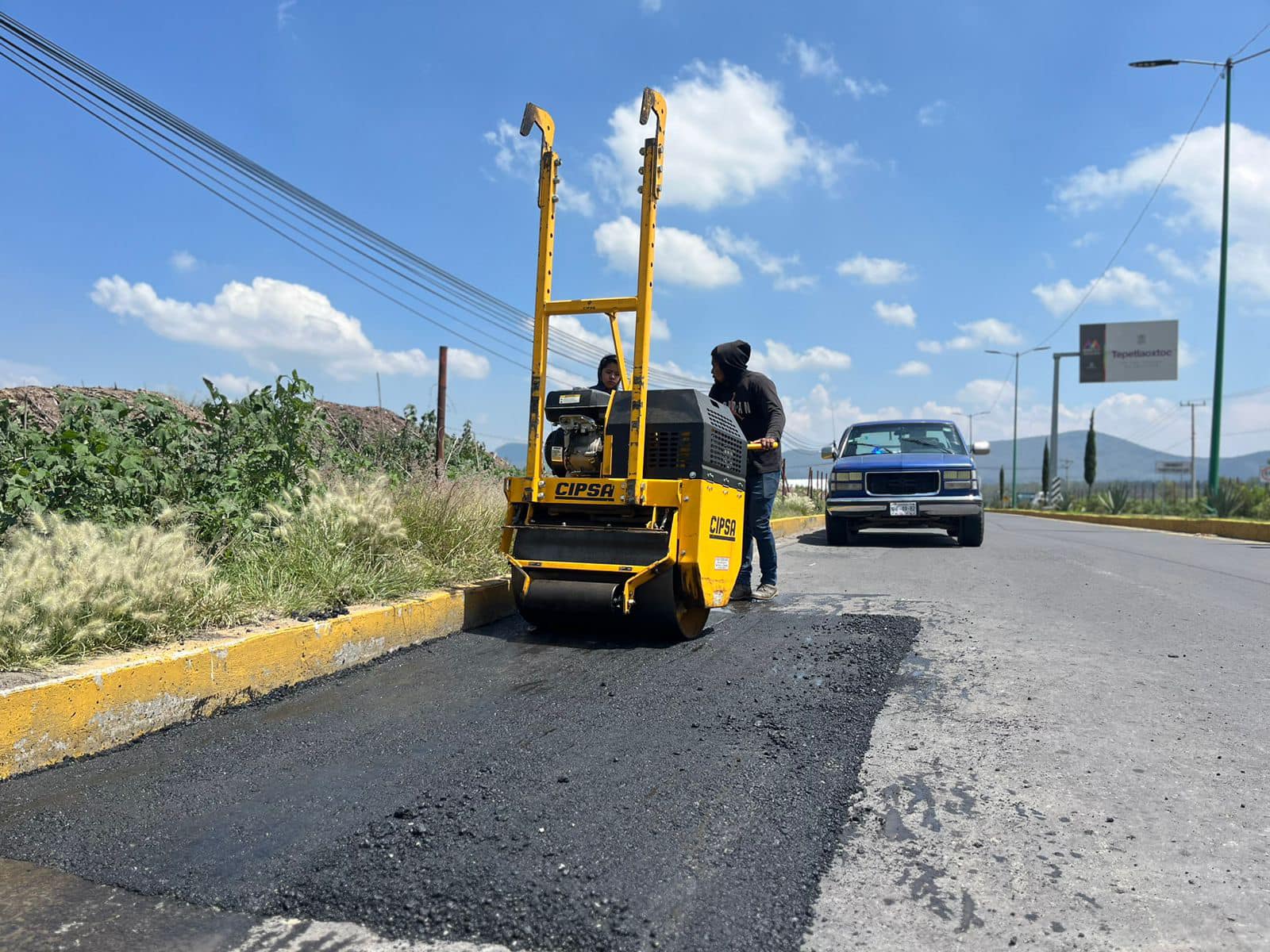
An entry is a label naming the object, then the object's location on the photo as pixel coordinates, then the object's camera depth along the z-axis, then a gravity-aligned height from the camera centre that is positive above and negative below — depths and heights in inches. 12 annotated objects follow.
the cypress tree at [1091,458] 2250.2 +102.3
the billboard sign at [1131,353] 1977.1 +343.9
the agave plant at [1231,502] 861.2 -1.8
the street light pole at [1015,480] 2004.2 +28.5
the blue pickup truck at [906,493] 450.6 -3.9
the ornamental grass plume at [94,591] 125.3 -23.2
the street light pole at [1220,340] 808.9 +156.3
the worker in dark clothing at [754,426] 241.6 +16.0
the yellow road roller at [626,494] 183.5 -4.7
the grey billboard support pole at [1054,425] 1877.7 +155.1
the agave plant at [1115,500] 1274.6 -5.8
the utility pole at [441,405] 351.9 +28.4
